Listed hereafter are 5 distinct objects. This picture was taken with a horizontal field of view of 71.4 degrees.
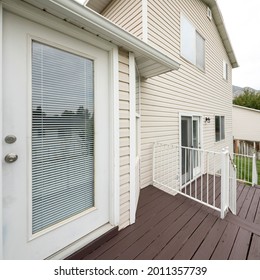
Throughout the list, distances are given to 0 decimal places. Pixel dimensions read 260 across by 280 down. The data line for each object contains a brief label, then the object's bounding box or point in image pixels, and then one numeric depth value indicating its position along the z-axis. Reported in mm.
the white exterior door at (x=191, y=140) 5203
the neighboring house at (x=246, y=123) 14750
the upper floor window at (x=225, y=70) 8906
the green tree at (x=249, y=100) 21266
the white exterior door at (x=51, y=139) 1404
